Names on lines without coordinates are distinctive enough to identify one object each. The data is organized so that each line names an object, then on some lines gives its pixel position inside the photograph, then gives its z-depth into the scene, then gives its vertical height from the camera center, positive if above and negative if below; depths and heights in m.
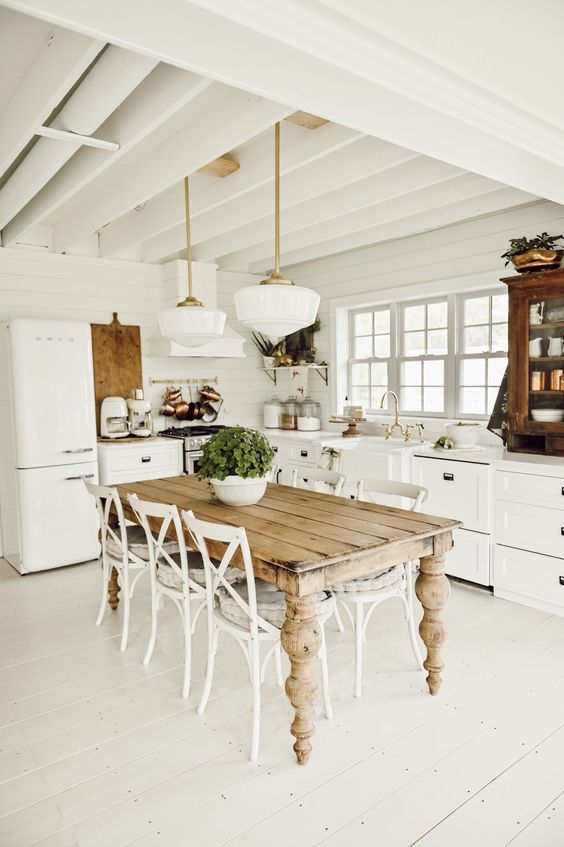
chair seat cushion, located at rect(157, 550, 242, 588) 2.89 -0.97
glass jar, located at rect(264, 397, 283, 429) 6.22 -0.38
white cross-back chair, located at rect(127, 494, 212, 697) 2.76 -0.97
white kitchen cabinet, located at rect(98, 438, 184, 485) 4.96 -0.69
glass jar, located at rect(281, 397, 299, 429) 6.11 -0.37
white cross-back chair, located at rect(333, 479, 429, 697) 2.77 -1.03
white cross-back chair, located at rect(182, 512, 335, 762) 2.33 -0.98
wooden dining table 2.25 -0.70
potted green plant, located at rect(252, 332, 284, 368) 6.28 +0.35
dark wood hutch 3.74 +0.11
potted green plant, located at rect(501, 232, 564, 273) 3.72 +0.79
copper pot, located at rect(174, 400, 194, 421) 5.74 -0.29
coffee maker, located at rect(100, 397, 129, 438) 5.27 -0.31
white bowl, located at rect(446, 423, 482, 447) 4.31 -0.43
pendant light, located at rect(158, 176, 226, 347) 3.07 +0.31
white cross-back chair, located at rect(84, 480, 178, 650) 3.23 -0.97
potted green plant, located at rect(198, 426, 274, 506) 2.97 -0.42
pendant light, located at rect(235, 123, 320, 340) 2.46 +0.32
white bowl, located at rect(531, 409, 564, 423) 3.77 -0.26
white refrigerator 4.42 -0.44
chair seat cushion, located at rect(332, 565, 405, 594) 2.78 -0.99
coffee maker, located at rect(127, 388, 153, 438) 5.43 -0.31
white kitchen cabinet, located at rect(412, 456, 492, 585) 3.93 -0.89
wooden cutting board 5.39 +0.22
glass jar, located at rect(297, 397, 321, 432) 5.92 -0.37
